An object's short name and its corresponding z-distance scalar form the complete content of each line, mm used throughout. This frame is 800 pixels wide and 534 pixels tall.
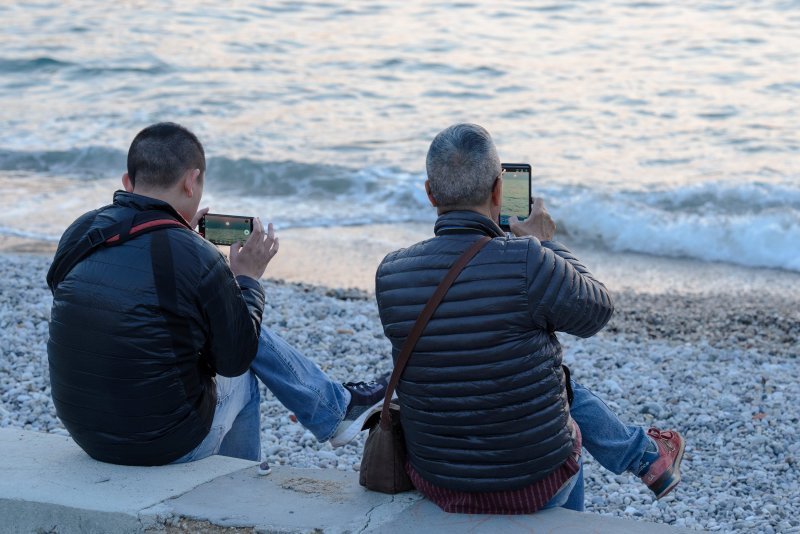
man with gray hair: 6484
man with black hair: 6980
